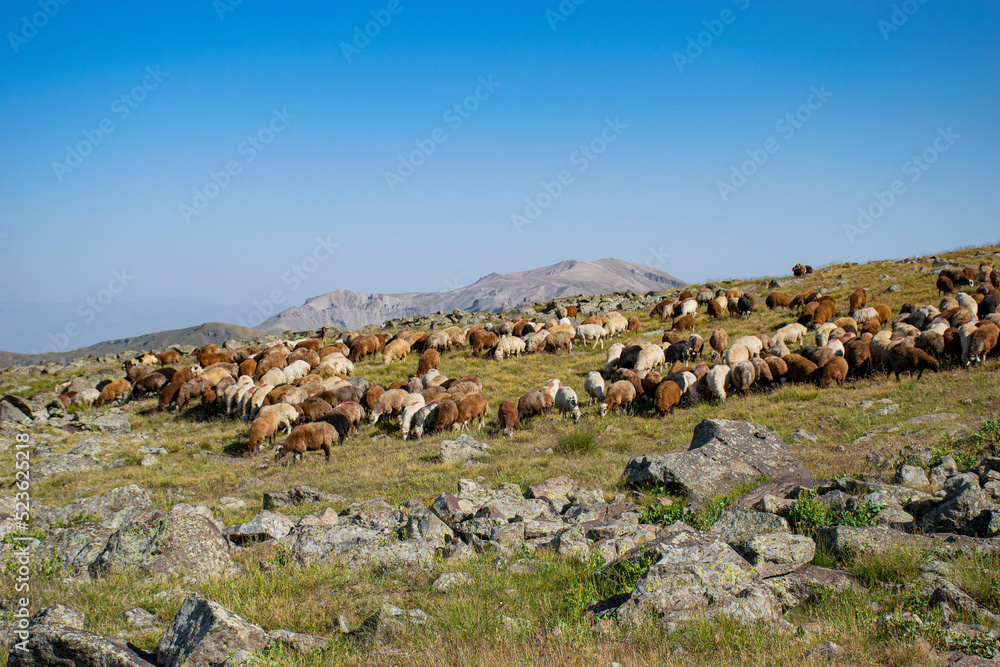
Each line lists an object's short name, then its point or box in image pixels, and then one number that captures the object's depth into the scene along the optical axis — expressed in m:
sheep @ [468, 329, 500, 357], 26.61
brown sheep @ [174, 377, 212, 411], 22.50
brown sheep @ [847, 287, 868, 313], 25.33
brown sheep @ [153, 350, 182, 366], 32.94
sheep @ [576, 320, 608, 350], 26.31
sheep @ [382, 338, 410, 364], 26.50
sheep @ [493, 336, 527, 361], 25.22
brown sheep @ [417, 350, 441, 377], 23.51
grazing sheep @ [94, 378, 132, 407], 25.99
